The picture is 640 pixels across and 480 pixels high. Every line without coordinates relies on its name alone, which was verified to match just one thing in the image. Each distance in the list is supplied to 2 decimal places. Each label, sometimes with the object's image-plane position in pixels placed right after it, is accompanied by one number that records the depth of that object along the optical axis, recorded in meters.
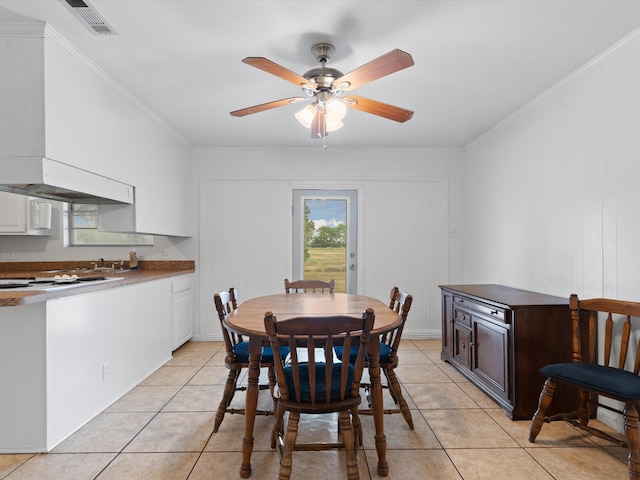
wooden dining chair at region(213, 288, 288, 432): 2.45
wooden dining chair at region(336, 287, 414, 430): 2.43
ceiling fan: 2.04
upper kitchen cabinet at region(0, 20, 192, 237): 2.26
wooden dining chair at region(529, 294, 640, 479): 1.94
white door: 5.00
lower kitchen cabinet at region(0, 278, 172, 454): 2.23
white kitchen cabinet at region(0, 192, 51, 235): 4.09
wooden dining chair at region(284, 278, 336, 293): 3.63
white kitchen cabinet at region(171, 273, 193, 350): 4.23
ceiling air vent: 2.03
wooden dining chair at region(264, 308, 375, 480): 1.74
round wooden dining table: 2.02
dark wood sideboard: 2.65
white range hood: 2.25
